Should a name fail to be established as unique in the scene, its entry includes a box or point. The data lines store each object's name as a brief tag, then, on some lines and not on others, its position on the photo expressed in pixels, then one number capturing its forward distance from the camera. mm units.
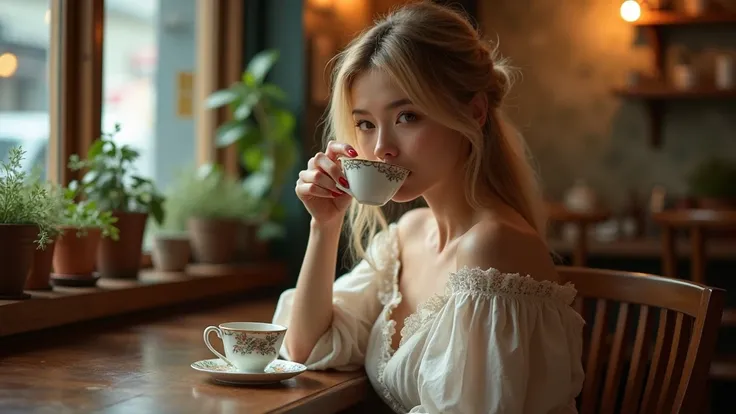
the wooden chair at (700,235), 3365
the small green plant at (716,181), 4367
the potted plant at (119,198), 2254
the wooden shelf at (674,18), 4414
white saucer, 1522
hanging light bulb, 4414
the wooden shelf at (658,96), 4379
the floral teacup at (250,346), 1534
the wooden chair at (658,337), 1516
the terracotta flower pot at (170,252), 2604
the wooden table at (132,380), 1360
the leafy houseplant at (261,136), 3039
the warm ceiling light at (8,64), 2156
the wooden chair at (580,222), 3668
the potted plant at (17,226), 1748
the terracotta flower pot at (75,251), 2033
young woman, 1490
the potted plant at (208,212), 2842
